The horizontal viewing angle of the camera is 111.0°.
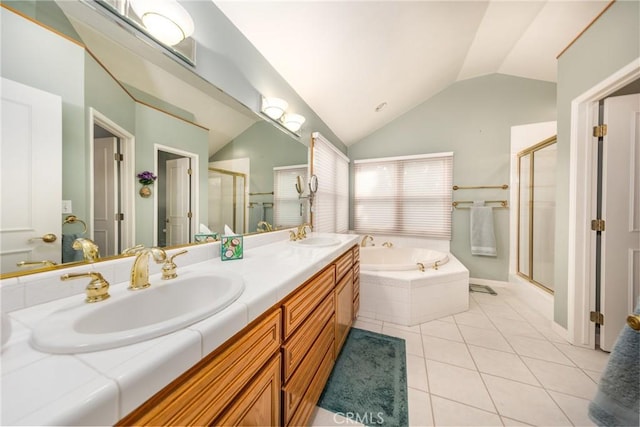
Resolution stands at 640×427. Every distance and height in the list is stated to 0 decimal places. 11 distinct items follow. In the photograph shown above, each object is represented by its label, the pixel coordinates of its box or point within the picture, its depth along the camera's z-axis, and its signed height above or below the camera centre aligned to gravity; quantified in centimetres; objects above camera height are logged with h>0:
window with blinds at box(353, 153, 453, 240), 321 +26
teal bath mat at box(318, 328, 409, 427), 122 -110
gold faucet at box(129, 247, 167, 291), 74 -19
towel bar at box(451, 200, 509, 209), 297 +13
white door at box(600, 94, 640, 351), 155 +4
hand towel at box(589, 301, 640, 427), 71 -57
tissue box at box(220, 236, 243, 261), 117 -20
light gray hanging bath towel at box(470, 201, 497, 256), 295 -25
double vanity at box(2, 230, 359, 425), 34 -28
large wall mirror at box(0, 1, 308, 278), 62 +31
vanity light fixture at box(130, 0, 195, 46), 88 +80
